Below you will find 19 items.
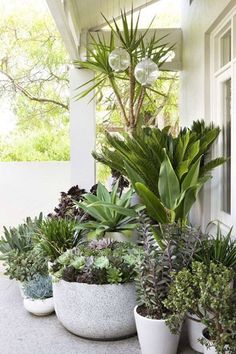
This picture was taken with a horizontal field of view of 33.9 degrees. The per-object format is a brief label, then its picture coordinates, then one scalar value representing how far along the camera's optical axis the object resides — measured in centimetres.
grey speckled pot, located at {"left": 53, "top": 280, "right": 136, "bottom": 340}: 306
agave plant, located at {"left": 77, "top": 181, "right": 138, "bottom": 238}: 377
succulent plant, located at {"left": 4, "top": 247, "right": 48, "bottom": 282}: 381
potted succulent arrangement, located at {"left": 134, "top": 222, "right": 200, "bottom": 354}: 274
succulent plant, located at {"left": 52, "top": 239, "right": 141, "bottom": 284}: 311
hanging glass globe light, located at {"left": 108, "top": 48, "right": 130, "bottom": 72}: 421
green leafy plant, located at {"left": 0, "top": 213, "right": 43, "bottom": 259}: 419
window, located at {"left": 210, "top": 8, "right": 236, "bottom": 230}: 358
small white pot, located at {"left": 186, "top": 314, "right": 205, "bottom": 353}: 292
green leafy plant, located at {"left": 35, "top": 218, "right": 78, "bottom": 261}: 360
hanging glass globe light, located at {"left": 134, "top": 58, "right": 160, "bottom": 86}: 415
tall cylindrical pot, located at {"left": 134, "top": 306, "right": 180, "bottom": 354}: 272
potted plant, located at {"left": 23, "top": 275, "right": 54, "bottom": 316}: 356
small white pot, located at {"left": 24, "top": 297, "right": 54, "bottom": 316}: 356
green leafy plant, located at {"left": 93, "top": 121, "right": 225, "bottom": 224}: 338
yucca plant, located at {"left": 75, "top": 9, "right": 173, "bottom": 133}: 482
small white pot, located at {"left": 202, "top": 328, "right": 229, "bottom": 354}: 252
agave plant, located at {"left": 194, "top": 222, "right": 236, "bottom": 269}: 287
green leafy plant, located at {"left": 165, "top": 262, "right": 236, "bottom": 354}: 236
